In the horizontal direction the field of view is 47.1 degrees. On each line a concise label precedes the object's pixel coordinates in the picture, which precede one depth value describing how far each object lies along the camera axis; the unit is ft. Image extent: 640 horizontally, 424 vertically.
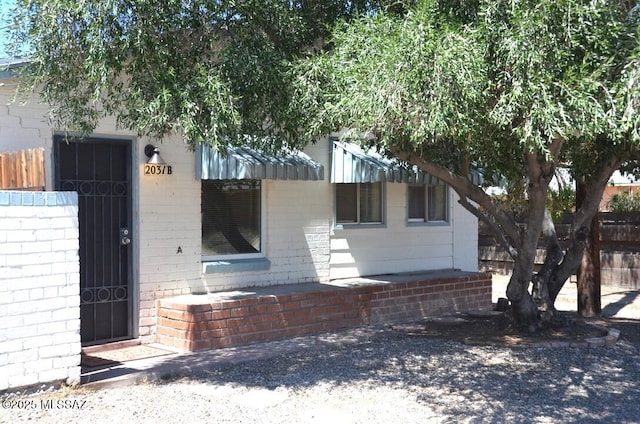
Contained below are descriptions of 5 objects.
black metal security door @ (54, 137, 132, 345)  27.84
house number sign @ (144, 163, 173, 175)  29.17
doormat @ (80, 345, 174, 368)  25.85
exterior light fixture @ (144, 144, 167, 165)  29.09
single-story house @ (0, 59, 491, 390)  28.04
